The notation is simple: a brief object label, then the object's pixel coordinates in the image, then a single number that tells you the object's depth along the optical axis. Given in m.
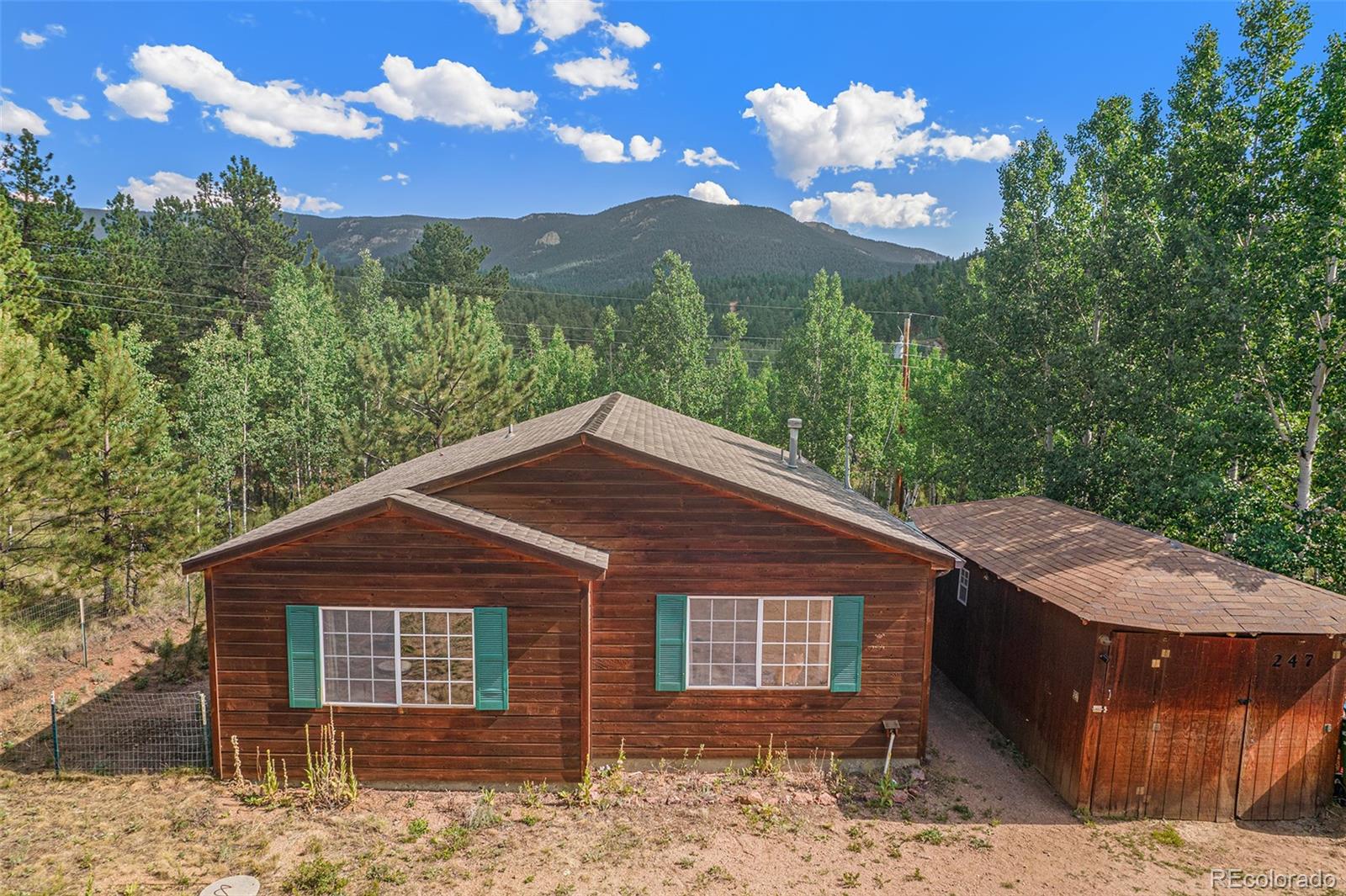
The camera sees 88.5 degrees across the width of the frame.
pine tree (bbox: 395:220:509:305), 46.75
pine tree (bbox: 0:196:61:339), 21.88
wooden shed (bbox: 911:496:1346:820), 8.75
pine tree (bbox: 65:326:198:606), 15.66
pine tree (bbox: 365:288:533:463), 25.56
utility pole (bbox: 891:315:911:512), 28.59
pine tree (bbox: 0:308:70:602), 13.84
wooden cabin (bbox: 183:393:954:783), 9.30
